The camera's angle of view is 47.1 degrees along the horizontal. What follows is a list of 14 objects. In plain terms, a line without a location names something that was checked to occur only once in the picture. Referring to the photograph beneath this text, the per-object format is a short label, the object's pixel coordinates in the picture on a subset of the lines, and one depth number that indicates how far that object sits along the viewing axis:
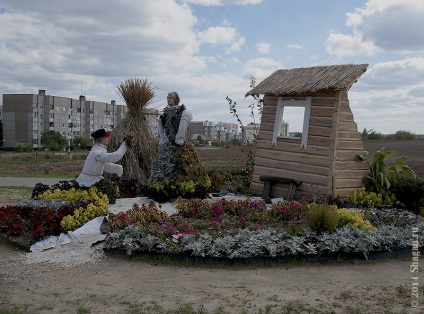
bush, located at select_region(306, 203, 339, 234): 6.97
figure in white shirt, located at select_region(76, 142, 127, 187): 9.55
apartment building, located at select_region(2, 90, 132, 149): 71.19
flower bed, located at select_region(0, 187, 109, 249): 7.71
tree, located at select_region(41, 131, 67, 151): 56.69
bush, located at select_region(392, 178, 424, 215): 9.80
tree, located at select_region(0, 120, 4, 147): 71.49
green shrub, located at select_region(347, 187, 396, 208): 10.11
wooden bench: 11.03
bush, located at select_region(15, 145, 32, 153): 51.44
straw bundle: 13.26
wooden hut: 10.45
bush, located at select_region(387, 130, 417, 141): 37.12
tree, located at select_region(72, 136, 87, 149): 57.97
